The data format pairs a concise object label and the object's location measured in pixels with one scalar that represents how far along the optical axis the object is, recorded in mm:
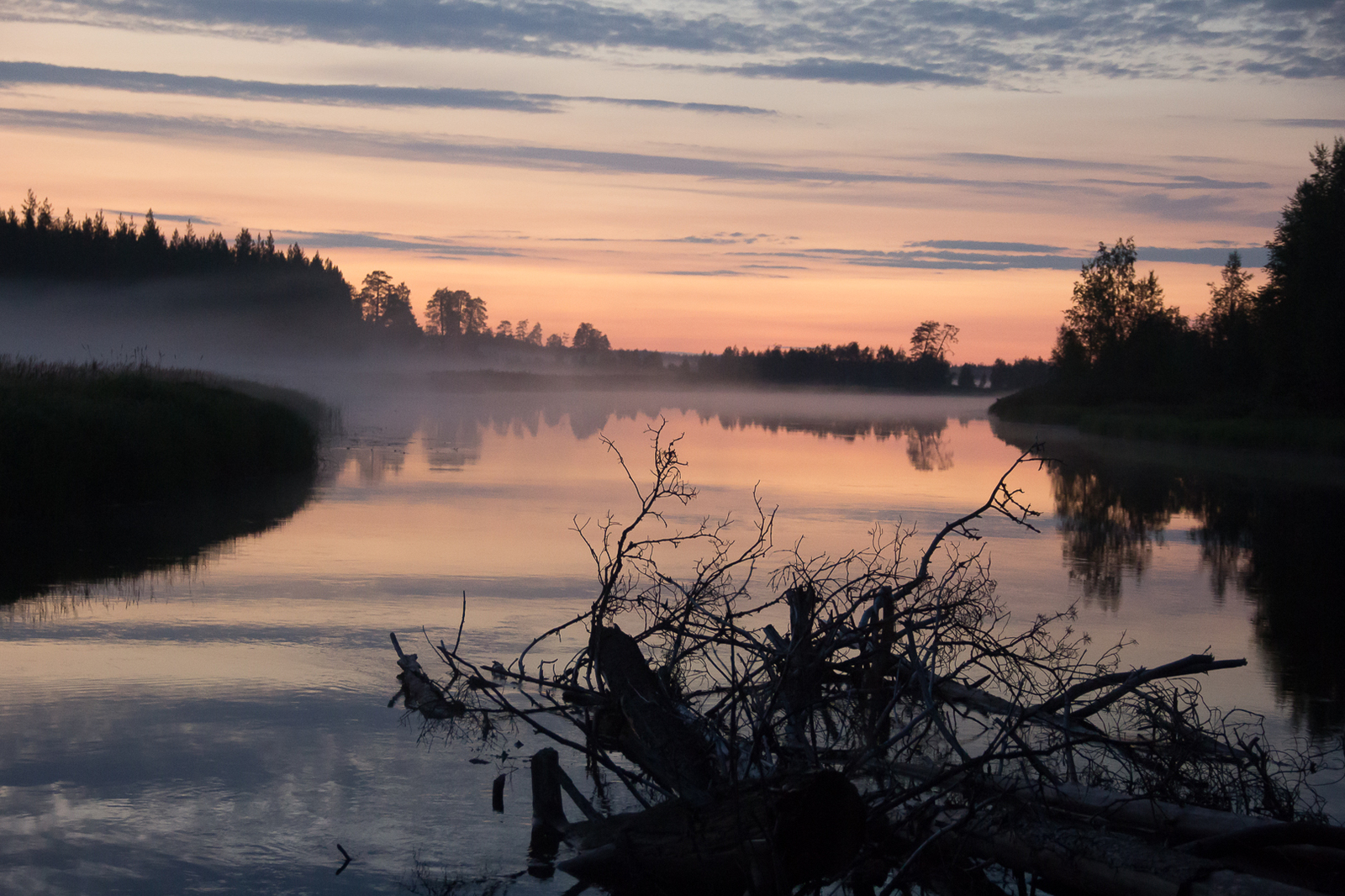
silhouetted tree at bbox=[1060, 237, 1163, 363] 78062
